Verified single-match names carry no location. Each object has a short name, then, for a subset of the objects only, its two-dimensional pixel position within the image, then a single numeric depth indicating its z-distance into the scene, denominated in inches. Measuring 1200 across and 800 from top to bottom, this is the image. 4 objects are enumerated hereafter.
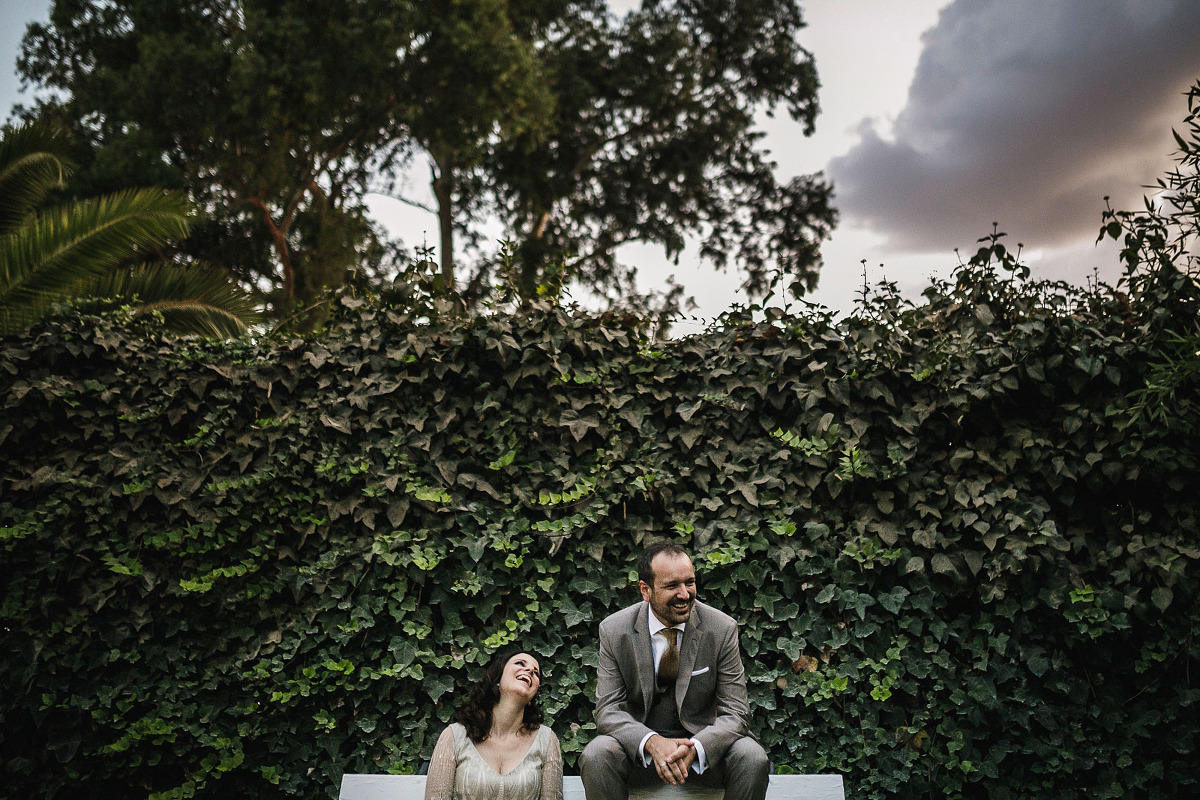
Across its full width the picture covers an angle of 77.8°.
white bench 131.7
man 122.0
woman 125.3
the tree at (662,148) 597.0
